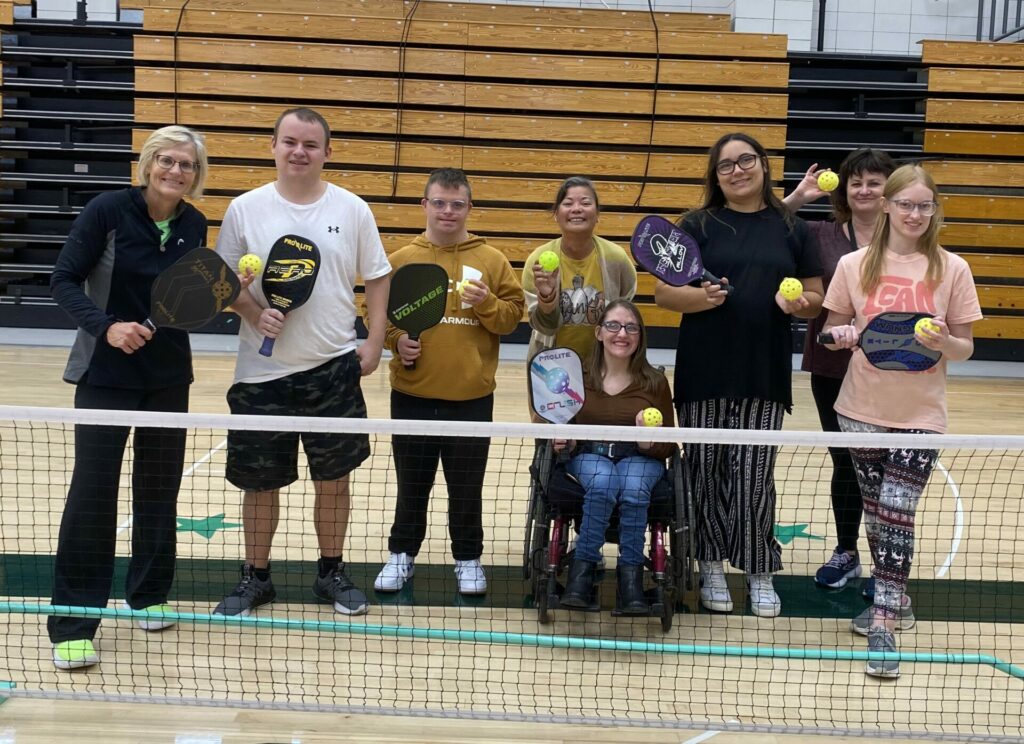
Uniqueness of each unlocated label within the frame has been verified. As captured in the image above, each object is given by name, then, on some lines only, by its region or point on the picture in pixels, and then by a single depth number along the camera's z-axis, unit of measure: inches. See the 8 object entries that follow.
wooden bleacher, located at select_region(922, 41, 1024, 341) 455.5
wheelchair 145.8
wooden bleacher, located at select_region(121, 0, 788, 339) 450.6
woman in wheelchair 145.5
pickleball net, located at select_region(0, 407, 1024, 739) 122.8
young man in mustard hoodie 154.9
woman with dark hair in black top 149.9
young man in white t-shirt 140.6
